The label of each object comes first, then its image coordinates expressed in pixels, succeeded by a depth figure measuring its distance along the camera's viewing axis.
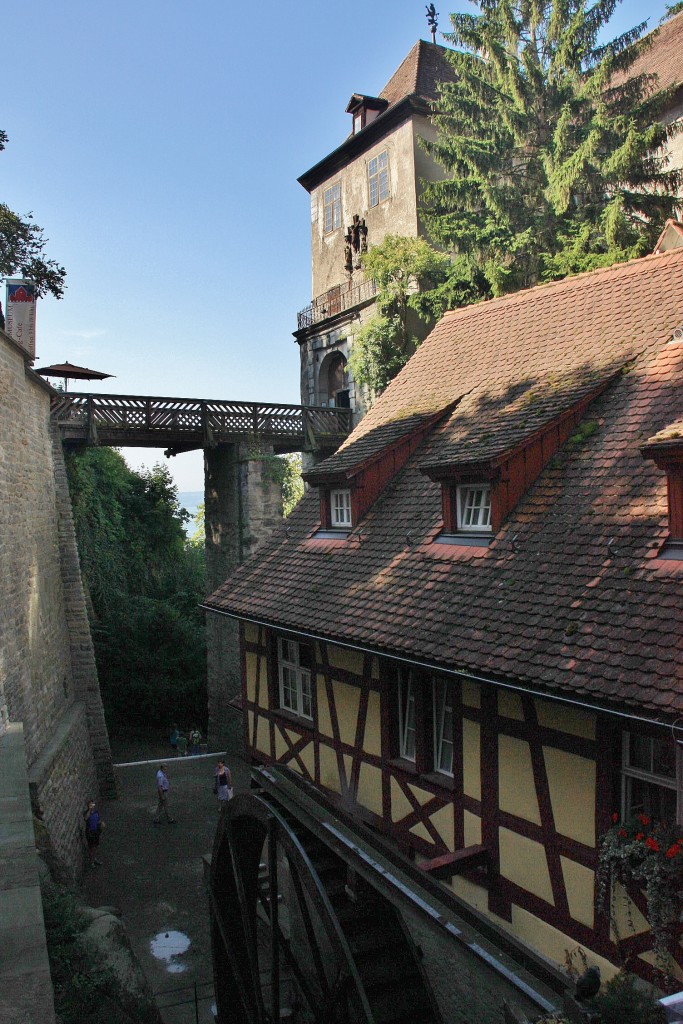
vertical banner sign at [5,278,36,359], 14.57
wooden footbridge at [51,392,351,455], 18.48
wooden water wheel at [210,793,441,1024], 5.42
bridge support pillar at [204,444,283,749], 20.61
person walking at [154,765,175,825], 15.45
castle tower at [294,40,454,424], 23.84
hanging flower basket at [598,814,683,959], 4.98
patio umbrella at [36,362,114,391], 20.62
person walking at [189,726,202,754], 22.28
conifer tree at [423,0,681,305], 17.03
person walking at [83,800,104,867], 14.19
